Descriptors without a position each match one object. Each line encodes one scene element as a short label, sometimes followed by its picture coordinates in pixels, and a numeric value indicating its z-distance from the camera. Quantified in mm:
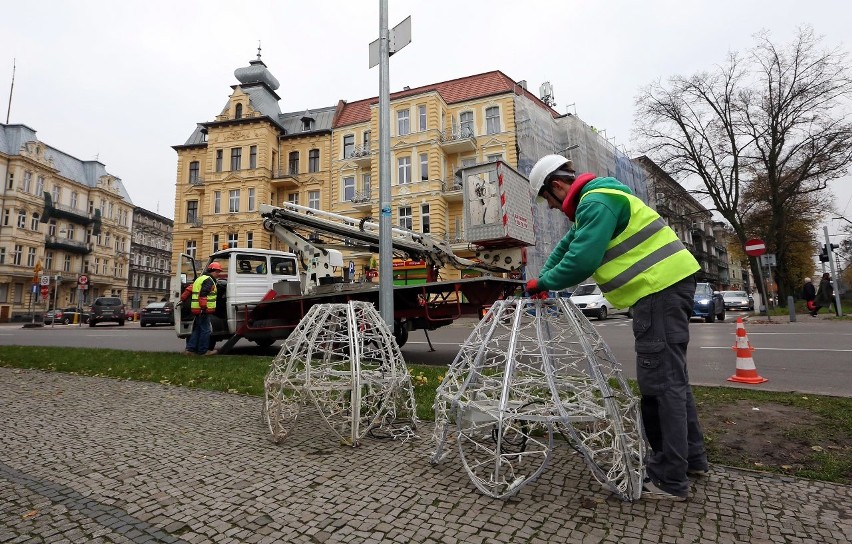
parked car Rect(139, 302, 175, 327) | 23500
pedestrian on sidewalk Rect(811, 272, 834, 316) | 18266
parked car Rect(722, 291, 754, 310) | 26156
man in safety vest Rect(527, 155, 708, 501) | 2379
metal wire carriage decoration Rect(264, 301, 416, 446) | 3217
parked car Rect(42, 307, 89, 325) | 32750
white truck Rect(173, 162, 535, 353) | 7781
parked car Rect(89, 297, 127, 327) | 26109
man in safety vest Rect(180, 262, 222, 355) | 8539
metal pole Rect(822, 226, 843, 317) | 16703
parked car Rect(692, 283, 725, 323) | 16188
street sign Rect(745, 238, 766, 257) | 14859
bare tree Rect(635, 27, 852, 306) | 21578
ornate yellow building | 29047
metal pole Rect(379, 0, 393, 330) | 5773
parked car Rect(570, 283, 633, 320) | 19250
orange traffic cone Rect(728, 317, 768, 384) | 5480
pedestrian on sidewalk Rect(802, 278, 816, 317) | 18234
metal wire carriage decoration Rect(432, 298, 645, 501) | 2293
